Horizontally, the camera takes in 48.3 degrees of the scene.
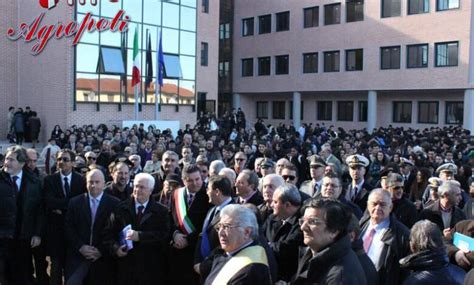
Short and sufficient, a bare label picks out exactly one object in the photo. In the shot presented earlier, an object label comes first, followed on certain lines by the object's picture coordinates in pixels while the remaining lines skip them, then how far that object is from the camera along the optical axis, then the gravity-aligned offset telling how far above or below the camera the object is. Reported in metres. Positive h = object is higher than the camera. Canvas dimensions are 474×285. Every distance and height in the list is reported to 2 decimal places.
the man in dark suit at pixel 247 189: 6.20 -0.77
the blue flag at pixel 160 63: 27.02 +3.00
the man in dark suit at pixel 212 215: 5.39 -0.98
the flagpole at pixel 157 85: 27.07 +1.95
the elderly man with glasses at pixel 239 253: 3.61 -0.94
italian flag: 25.59 +2.81
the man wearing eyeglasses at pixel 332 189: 6.29 -0.77
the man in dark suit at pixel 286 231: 4.84 -1.01
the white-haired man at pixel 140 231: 5.91 -1.24
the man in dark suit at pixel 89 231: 6.30 -1.32
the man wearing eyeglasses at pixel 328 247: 3.33 -0.80
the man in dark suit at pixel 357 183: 7.80 -0.87
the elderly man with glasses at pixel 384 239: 5.02 -1.10
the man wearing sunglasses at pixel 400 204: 6.33 -0.95
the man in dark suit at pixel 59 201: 7.02 -1.07
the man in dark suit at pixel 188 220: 6.25 -1.16
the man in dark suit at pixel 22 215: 6.86 -1.25
